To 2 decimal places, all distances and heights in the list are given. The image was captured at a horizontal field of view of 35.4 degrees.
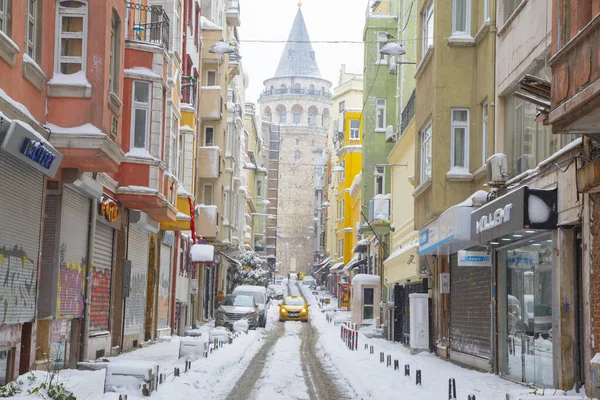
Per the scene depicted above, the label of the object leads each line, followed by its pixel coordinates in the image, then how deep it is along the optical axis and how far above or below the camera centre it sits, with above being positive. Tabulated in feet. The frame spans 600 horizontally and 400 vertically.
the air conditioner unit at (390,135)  123.03 +22.62
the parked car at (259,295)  140.56 +1.51
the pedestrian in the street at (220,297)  155.19 +1.08
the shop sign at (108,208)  66.28 +6.71
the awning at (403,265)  91.15 +4.57
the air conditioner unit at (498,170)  57.52 +8.56
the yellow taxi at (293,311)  172.55 -1.09
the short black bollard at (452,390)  43.97 -3.79
